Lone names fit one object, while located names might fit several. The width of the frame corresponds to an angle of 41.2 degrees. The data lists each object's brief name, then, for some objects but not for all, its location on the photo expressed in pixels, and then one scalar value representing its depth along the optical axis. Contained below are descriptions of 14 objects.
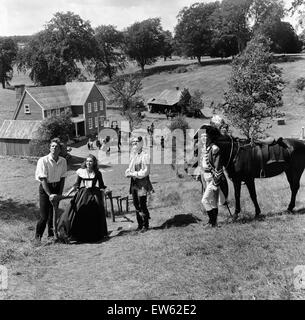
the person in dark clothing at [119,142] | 42.81
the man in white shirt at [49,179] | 8.88
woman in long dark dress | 9.17
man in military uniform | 9.11
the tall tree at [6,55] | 79.56
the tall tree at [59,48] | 61.94
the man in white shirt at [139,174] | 9.73
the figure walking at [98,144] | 44.31
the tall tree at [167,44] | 85.82
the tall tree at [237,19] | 44.03
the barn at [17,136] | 43.66
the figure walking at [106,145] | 42.45
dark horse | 9.60
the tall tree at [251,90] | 27.60
